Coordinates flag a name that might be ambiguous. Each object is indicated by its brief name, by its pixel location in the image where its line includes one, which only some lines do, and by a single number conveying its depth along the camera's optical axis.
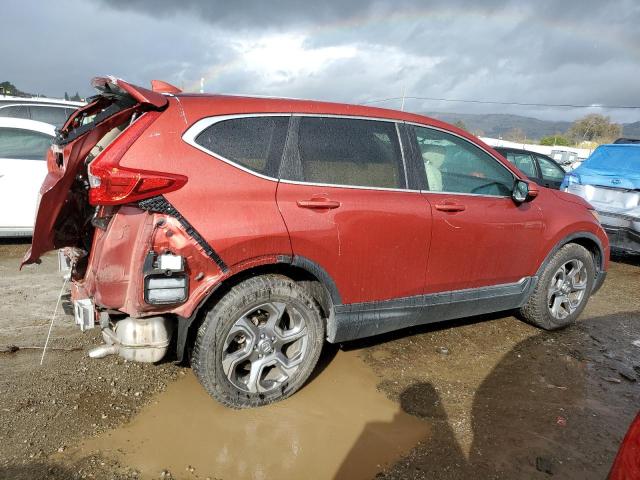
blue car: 6.75
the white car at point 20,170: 5.61
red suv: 2.49
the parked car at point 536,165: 9.34
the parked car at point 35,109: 7.06
